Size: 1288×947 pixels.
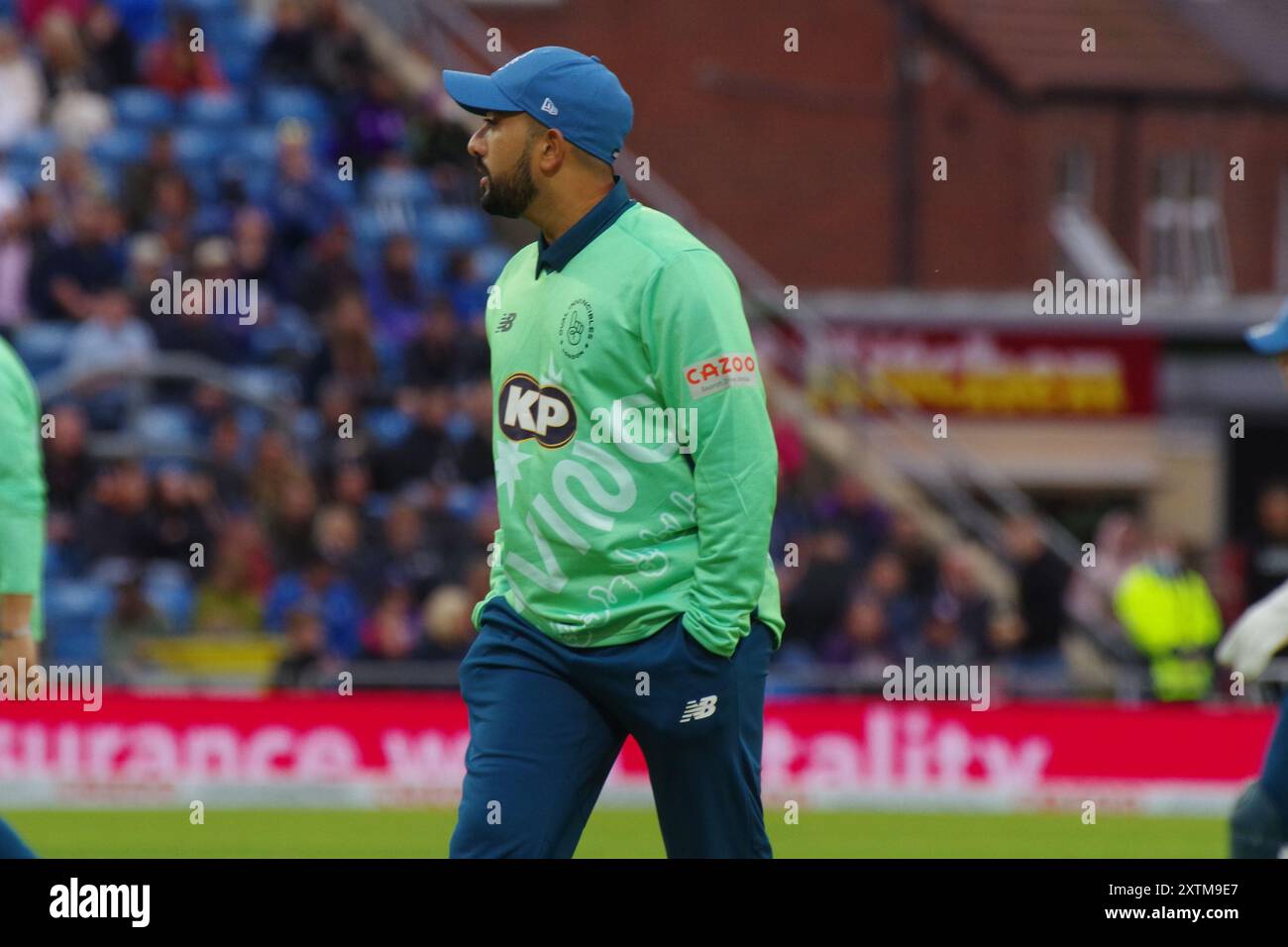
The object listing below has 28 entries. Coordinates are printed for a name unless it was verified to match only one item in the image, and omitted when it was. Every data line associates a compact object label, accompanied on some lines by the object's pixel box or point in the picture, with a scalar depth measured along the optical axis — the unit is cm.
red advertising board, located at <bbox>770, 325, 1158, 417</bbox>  2662
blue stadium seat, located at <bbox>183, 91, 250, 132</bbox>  1927
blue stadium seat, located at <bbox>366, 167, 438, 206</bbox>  1947
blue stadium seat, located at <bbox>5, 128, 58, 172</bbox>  1847
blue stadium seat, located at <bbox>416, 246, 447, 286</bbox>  1927
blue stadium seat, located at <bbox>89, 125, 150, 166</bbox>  1852
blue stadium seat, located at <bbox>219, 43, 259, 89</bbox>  2009
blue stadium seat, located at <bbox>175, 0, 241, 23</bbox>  2043
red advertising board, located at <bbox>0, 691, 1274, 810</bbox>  1482
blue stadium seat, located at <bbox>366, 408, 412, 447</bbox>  1741
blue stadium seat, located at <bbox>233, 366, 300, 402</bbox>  1727
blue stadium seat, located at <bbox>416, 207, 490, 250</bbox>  1966
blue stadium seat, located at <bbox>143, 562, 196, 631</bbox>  1571
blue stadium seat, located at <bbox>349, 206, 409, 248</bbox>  1906
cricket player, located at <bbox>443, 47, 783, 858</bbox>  603
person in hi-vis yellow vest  1775
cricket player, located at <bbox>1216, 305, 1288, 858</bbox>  780
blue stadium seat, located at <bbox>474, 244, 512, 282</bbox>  1931
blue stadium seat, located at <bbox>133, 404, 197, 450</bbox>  1664
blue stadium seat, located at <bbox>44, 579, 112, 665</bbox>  1546
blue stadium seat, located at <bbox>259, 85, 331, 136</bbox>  1970
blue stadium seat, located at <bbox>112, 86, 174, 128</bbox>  1912
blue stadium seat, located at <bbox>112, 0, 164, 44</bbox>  1958
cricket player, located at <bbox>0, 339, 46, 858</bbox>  762
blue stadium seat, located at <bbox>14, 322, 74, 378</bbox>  1692
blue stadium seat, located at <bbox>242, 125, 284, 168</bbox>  1900
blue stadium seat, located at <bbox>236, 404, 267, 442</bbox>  1688
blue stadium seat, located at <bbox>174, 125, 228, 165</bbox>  1883
